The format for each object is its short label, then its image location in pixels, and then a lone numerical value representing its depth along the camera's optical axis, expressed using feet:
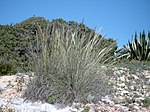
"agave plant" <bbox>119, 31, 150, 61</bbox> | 44.68
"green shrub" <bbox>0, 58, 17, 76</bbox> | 29.12
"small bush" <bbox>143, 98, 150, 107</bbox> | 18.67
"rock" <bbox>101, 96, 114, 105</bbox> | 18.97
